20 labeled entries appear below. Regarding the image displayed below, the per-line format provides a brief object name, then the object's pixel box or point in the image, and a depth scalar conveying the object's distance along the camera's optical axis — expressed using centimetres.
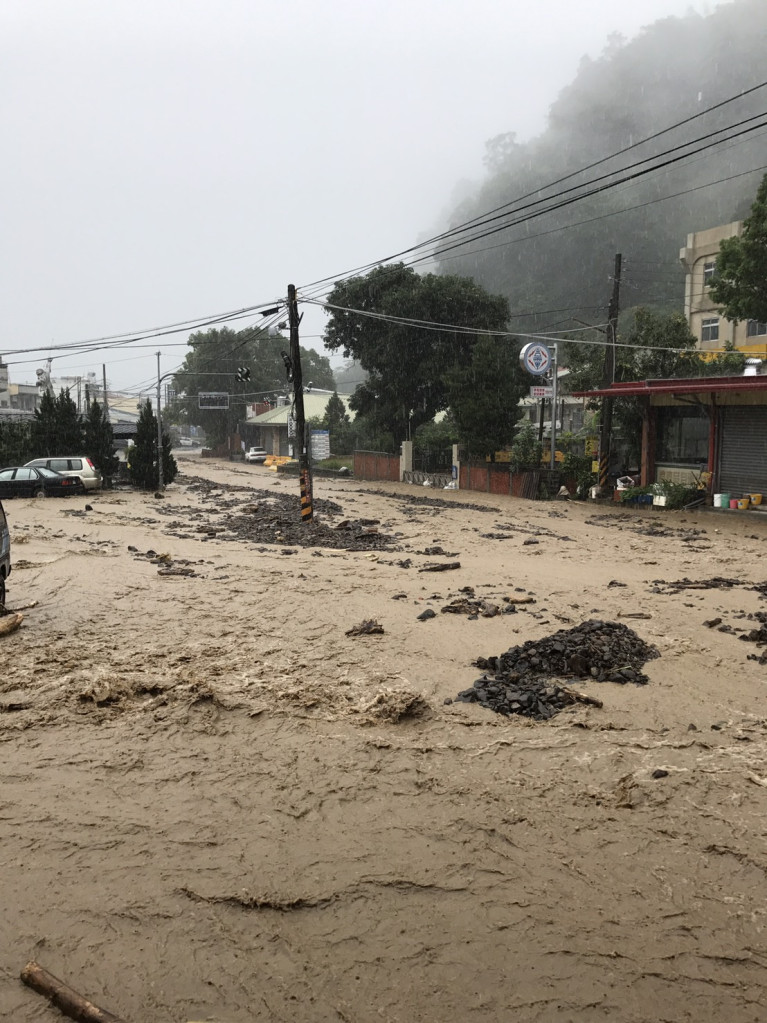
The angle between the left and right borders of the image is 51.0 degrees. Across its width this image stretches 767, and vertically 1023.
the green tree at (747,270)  2511
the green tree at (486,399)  3412
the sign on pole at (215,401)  6500
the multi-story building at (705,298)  4753
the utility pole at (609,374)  2759
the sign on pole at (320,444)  5825
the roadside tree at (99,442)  3659
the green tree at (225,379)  8125
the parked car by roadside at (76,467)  3170
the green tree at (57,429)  3641
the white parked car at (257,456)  6931
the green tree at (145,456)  3700
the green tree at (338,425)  6169
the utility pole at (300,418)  2247
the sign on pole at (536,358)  3117
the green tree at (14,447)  3741
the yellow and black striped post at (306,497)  2241
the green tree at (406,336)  4159
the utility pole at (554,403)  3027
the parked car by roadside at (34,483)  2919
